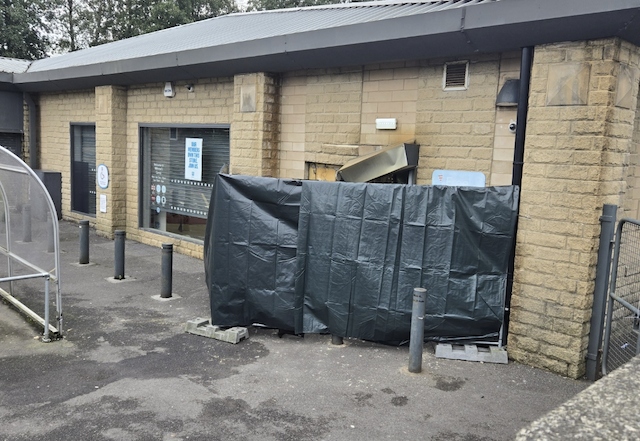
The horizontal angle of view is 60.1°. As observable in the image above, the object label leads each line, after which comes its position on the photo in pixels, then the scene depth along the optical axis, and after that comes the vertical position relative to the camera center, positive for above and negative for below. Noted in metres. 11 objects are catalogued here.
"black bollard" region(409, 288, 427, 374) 5.55 -1.64
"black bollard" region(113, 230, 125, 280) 8.95 -1.69
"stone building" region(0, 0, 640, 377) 5.50 +0.75
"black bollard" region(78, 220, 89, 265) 10.05 -1.72
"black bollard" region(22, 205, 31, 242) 7.19 -0.96
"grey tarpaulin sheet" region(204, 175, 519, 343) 5.97 -1.04
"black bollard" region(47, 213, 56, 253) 6.62 -1.06
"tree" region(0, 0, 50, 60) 28.09 +6.34
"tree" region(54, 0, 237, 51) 29.94 +7.51
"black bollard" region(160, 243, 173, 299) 8.02 -1.69
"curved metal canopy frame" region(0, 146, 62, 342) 6.40 -1.09
